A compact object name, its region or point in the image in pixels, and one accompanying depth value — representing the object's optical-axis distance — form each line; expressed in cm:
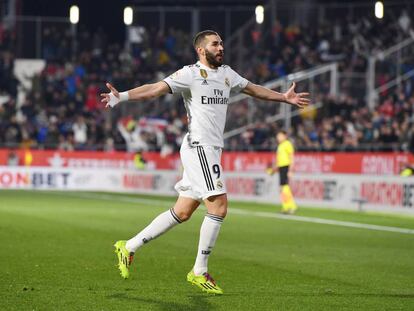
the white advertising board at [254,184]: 2747
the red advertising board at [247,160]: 3152
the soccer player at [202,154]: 1052
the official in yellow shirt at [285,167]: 2683
